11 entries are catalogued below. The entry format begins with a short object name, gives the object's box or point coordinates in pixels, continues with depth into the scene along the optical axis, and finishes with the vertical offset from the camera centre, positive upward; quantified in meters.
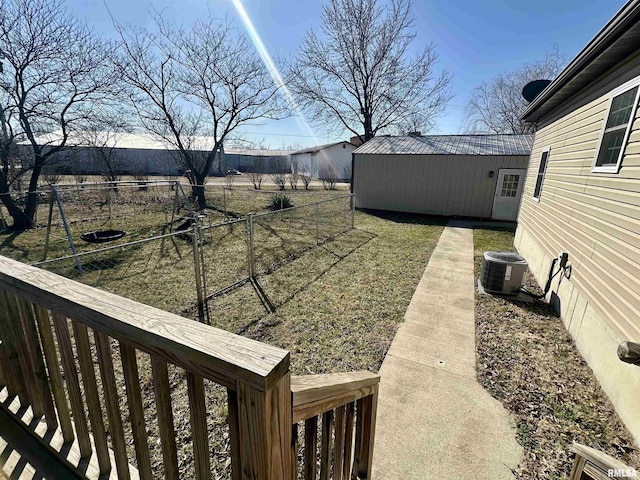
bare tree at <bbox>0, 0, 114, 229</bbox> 8.30 +2.28
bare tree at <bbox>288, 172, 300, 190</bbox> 23.10 -1.22
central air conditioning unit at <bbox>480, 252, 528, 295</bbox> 4.80 -1.65
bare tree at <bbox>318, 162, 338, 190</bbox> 26.87 -0.47
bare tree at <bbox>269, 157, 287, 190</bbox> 34.74 +0.07
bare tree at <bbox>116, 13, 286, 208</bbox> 11.84 +3.28
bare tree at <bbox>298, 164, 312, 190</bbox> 37.70 -0.35
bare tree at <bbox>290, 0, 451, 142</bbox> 18.31 +6.53
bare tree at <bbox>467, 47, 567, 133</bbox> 22.72 +6.12
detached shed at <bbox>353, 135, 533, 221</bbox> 11.15 -0.19
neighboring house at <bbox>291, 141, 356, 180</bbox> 34.60 +0.84
